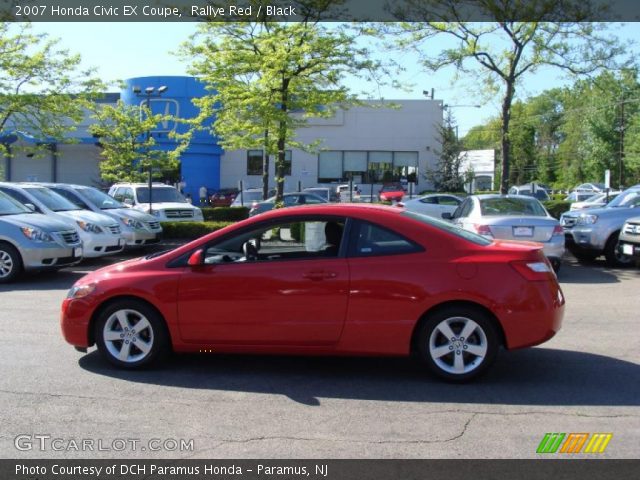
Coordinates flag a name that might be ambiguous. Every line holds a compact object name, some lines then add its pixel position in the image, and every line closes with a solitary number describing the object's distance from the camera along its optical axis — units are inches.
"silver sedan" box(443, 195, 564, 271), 464.1
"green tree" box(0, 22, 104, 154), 799.1
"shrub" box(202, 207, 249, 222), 1000.9
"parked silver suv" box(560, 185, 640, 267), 542.4
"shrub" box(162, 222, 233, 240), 741.9
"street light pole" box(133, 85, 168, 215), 761.0
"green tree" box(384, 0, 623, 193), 680.4
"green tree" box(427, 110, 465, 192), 1610.5
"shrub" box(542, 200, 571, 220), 967.9
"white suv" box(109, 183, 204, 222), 768.3
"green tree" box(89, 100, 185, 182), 1032.8
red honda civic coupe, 218.7
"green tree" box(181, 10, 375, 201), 732.7
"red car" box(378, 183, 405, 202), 1317.7
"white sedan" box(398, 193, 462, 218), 962.1
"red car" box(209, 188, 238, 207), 1561.3
